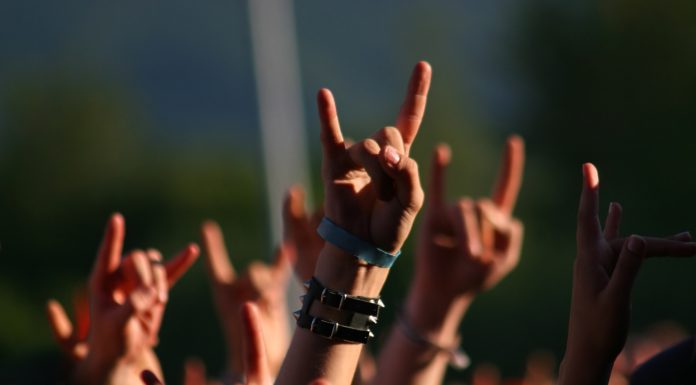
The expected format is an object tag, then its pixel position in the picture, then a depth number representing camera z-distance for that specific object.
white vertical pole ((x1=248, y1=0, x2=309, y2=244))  31.11
